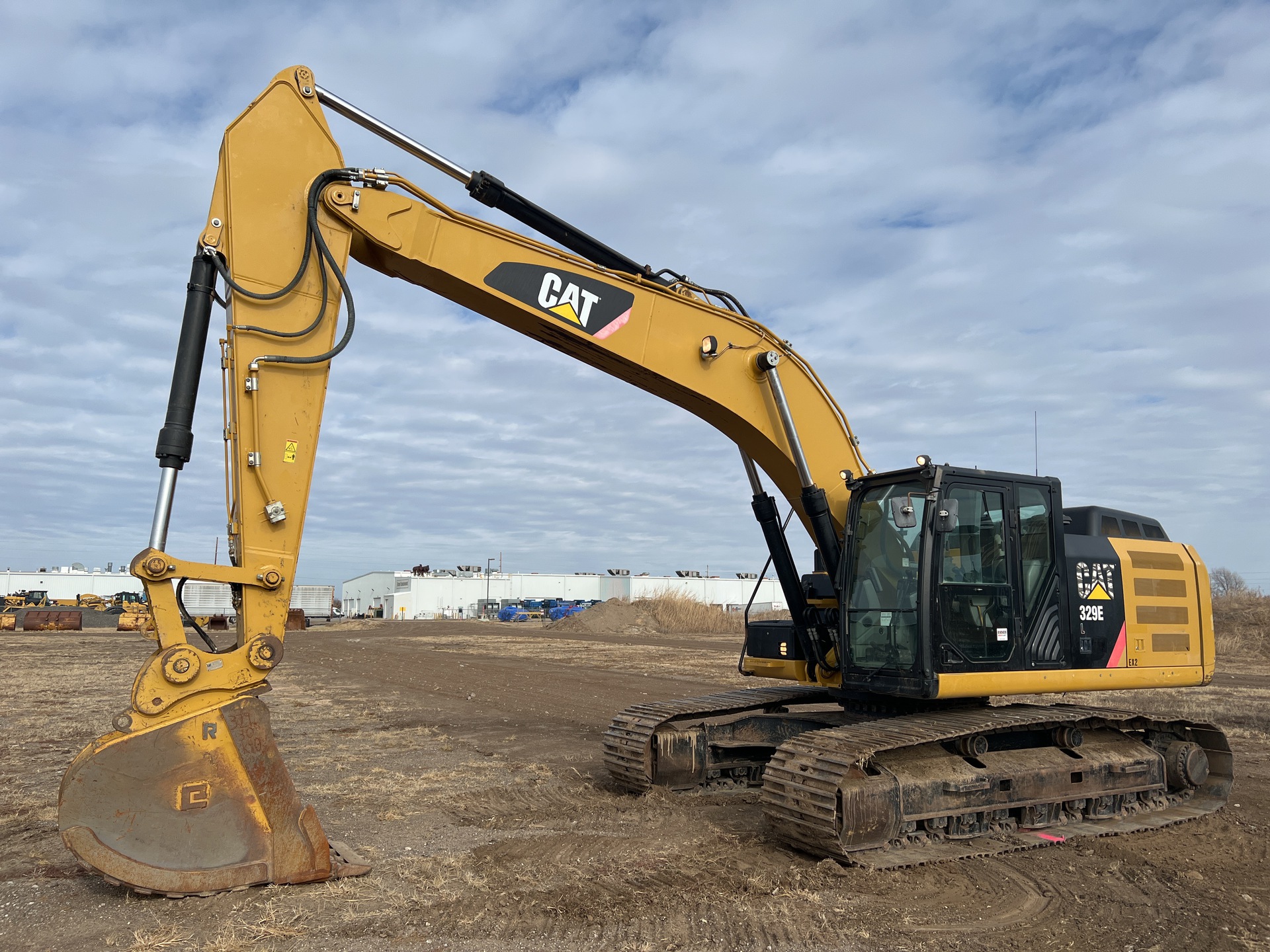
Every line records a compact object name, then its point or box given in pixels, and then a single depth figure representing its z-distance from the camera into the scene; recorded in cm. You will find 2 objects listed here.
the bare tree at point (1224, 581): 6074
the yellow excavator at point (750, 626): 535
